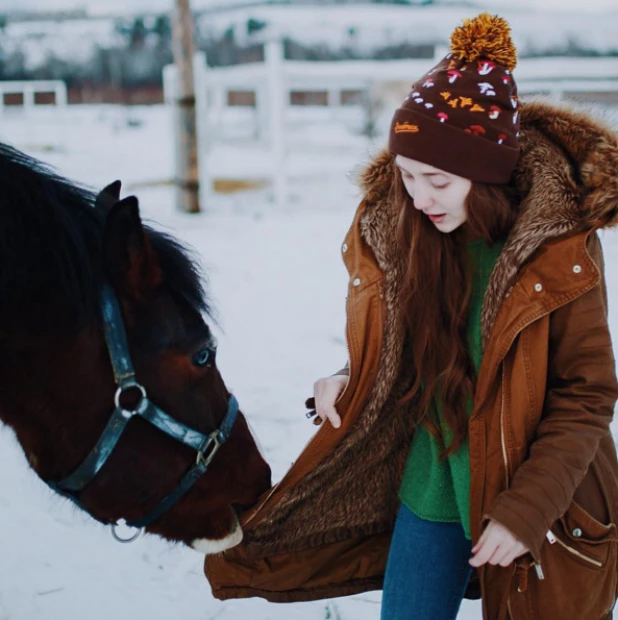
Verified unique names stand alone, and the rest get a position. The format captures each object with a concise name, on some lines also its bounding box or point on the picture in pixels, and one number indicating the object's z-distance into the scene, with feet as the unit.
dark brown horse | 4.20
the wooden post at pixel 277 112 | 25.57
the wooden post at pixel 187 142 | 24.44
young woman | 4.02
